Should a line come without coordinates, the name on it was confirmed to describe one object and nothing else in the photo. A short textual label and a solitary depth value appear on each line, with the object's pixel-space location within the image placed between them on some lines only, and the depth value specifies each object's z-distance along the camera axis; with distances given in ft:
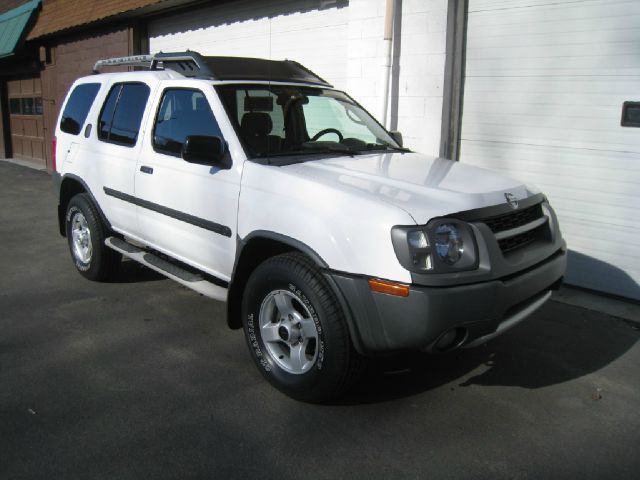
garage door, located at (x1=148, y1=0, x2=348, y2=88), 26.48
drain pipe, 22.50
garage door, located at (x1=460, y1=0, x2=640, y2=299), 17.80
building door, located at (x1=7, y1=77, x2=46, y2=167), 53.93
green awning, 50.60
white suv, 9.66
